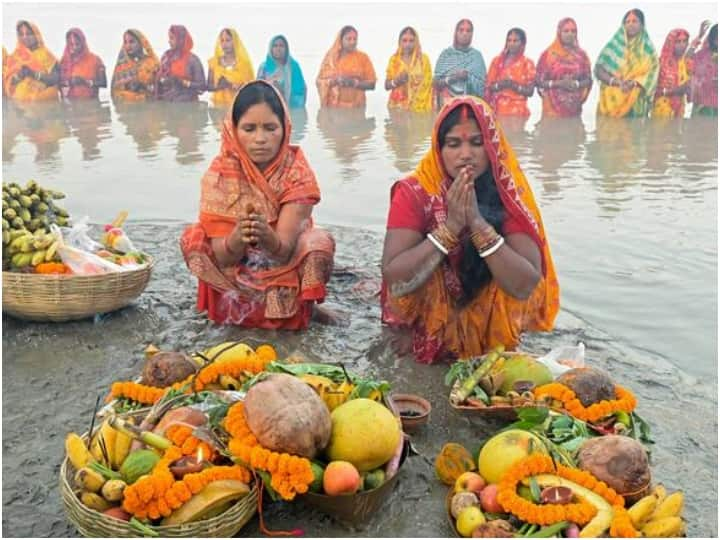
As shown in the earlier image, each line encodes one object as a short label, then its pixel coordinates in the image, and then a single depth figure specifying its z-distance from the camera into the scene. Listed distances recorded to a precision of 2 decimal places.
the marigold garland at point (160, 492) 2.45
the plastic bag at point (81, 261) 4.57
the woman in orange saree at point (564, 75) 14.47
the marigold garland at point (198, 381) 3.10
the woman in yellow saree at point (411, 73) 15.23
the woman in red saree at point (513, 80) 14.62
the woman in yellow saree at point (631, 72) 14.22
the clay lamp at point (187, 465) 2.58
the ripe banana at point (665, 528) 2.46
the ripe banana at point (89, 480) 2.52
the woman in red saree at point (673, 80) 14.24
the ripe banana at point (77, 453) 2.65
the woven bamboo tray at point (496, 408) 3.30
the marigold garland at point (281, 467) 2.52
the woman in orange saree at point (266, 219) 4.51
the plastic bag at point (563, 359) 3.64
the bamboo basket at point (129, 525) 2.42
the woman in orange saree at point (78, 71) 16.14
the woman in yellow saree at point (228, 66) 15.66
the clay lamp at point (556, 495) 2.53
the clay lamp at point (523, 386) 3.43
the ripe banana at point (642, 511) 2.50
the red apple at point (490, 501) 2.62
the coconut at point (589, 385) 3.29
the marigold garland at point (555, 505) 2.44
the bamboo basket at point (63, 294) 4.40
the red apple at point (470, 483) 2.75
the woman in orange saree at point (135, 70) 15.72
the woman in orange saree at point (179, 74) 15.87
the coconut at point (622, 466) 2.67
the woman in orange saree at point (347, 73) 15.34
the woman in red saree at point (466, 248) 3.78
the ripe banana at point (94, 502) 2.49
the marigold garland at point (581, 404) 3.19
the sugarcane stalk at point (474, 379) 3.38
